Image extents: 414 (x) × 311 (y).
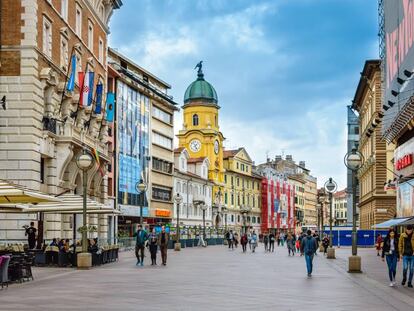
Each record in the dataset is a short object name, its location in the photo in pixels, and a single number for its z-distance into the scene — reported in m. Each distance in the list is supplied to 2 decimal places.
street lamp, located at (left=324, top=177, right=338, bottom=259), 44.41
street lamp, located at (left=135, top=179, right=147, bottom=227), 43.53
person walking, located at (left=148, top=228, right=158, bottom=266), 33.59
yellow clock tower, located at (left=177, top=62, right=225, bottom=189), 117.31
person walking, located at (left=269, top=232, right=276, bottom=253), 60.16
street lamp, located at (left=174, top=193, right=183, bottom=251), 57.33
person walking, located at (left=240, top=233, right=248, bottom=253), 58.56
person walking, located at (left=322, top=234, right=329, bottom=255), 51.84
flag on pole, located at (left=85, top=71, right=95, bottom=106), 43.00
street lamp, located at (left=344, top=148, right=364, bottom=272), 28.05
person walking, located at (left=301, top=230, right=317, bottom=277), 26.05
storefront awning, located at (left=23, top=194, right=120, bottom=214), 28.94
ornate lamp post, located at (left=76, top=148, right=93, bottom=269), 29.55
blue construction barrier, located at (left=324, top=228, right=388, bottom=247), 66.94
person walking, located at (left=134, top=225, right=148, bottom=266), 32.88
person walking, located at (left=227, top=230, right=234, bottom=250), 67.50
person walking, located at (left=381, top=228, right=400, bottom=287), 21.35
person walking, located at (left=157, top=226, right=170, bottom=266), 33.22
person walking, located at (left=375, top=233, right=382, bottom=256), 46.34
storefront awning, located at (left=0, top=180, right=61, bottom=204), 21.55
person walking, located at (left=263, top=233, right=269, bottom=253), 60.85
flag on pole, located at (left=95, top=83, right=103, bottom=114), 47.86
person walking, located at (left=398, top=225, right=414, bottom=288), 20.38
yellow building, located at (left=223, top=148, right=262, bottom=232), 126.88
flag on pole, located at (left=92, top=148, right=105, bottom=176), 45.69
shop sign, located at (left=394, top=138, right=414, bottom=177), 43.72
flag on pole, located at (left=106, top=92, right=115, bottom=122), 51.00
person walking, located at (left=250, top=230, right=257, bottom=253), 58.58
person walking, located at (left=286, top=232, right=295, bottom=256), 50.87
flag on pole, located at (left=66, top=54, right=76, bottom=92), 39.91
